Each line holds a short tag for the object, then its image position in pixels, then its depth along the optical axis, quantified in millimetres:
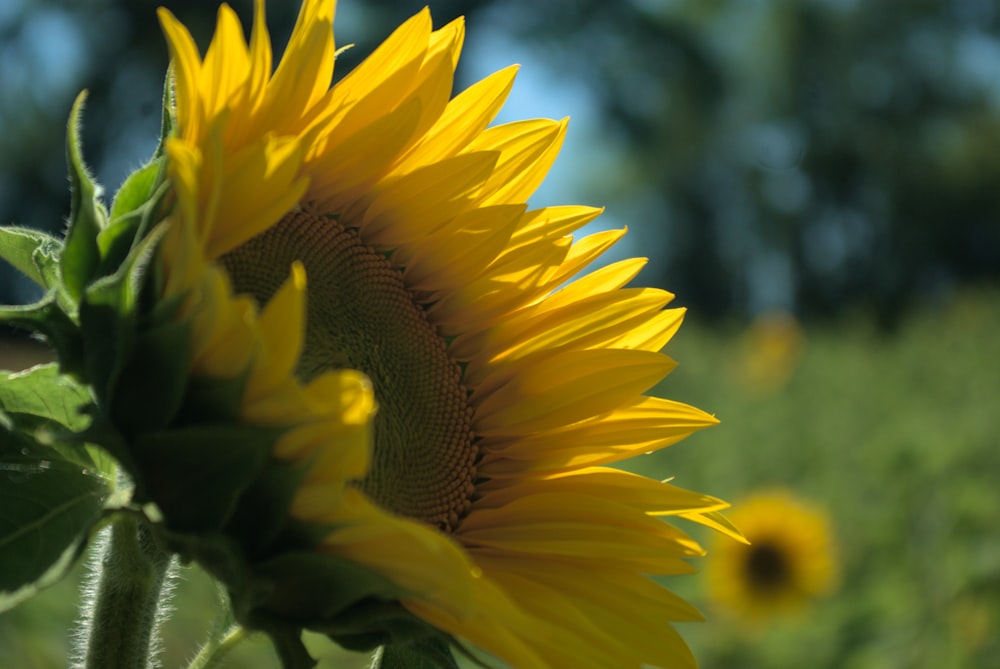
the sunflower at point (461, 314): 537
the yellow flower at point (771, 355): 6371
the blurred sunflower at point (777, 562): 2645
